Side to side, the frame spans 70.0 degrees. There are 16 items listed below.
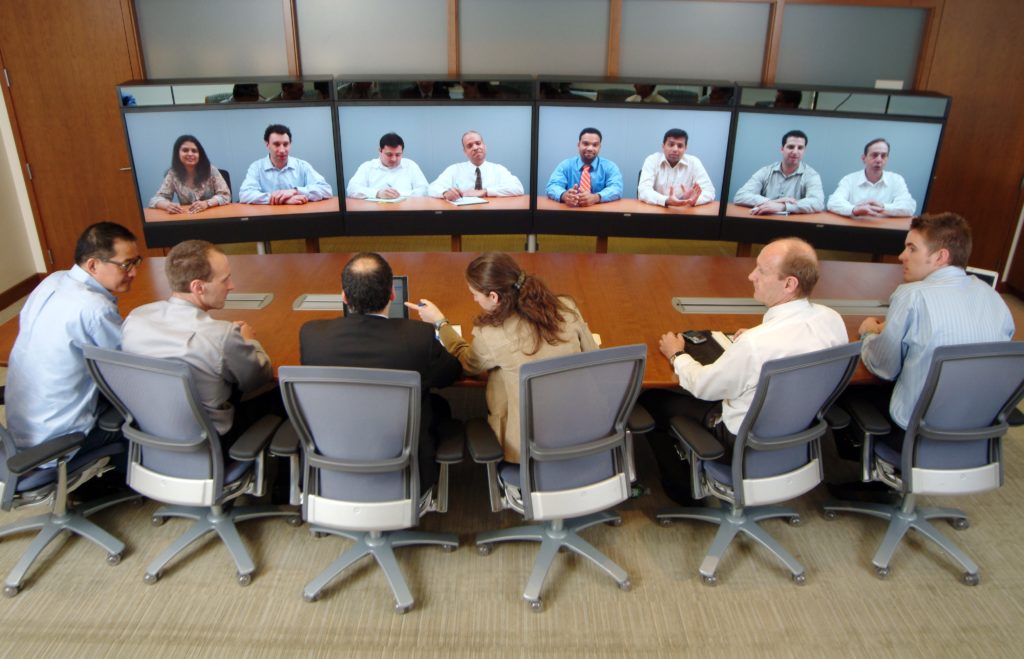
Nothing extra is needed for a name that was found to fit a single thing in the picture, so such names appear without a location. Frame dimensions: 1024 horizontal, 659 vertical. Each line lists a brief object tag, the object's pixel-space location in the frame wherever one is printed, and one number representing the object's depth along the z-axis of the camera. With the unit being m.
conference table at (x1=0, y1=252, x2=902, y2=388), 3.29
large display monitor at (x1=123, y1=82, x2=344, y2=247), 4.90
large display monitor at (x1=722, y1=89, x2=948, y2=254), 4.95
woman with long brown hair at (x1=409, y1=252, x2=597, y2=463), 2.63
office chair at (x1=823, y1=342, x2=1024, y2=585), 2.54
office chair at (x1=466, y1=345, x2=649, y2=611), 2.36
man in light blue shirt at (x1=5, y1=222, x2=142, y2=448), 2.71
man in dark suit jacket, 2.51
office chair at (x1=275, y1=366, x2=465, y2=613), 2.25
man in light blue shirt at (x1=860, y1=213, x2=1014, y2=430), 2.79
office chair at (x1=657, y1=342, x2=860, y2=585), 2.49
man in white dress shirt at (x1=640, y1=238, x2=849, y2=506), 2.63
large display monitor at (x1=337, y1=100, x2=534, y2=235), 5.05
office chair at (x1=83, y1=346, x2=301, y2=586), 2.41
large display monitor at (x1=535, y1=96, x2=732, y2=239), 5.05
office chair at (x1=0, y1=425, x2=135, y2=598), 2.52
